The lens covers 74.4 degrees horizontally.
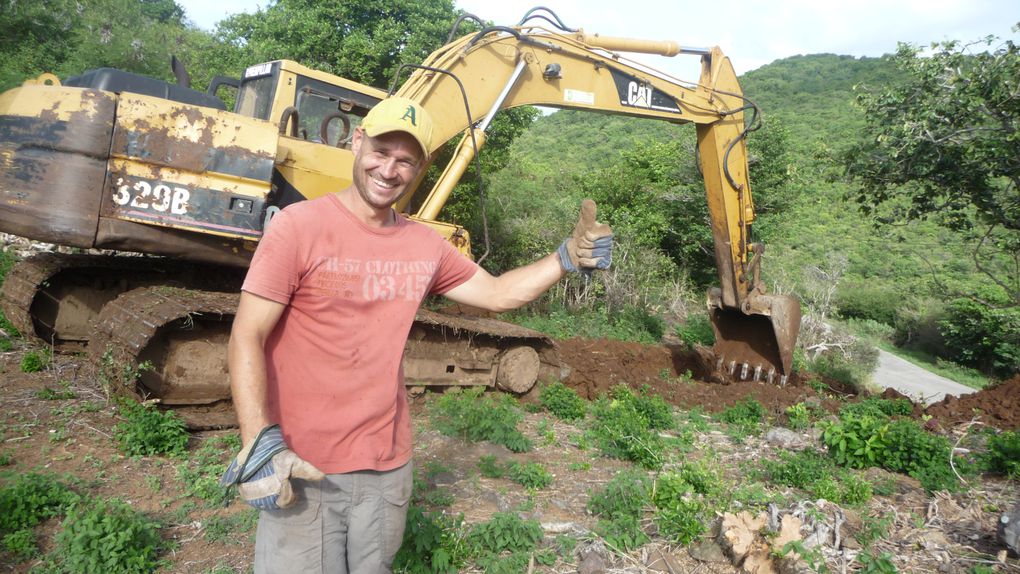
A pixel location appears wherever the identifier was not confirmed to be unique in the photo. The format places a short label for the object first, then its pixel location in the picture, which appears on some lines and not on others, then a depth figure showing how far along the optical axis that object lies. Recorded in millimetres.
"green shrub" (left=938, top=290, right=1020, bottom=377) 18688
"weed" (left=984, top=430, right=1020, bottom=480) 5191
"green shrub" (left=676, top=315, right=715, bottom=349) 11375
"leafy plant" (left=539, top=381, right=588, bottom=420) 6562
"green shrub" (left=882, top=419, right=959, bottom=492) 5289
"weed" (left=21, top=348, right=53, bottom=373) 6195
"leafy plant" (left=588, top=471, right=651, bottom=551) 3871
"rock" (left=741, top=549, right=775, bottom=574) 3502
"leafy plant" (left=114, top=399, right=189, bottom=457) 4680
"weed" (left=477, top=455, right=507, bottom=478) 4867
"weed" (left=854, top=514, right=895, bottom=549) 4031
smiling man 1955
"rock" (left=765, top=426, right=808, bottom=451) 6098
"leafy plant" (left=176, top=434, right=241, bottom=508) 4148
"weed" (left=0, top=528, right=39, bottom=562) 3322
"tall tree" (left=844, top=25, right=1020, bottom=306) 7586
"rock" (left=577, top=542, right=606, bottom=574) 3555
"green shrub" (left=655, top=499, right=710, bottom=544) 3881
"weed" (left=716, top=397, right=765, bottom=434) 6660
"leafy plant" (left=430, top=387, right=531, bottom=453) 5547
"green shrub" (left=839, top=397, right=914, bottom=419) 7211
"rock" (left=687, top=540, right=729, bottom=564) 3704
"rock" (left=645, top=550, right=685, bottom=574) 3654
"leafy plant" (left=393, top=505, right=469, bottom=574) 3322
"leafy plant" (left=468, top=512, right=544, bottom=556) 3625
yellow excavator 4680
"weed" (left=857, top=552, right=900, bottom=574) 3416
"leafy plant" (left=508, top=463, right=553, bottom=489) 4734
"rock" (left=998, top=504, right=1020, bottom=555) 3786
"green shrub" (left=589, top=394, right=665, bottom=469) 5316
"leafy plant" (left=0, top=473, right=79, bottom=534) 3545
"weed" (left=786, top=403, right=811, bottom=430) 6695
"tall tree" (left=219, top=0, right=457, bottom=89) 13375
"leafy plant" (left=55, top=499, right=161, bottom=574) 3178
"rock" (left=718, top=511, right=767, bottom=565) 3621
